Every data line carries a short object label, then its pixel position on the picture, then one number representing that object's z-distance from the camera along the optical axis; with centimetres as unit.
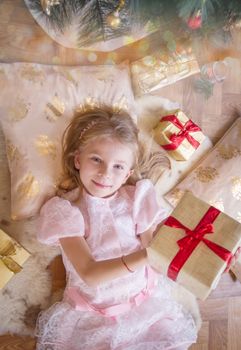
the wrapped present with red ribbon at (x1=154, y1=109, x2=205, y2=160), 145
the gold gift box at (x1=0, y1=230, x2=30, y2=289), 128
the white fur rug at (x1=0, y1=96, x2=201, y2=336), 130
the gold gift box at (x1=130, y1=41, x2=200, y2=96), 146
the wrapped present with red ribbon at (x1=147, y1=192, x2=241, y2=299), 91
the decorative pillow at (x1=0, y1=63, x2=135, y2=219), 127
